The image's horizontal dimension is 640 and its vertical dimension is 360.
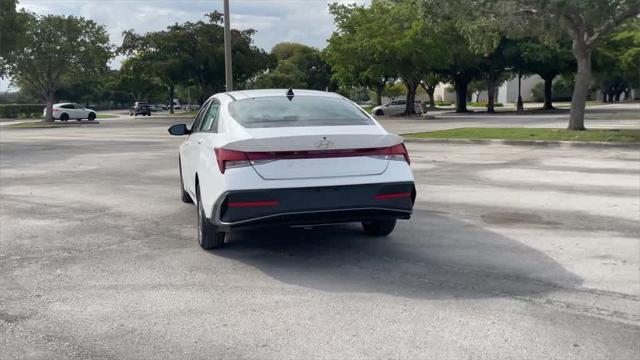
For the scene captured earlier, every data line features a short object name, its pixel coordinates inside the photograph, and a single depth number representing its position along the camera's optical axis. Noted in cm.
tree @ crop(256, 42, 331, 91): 8369
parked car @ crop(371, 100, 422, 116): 5072
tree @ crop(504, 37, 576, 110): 4856
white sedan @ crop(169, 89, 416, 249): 533
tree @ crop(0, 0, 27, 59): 2756
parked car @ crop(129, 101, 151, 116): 6989
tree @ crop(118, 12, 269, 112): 5622
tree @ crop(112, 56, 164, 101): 9244
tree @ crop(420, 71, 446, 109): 6652
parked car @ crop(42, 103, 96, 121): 5166
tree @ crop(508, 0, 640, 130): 1744
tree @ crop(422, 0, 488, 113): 2008
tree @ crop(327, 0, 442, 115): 4081
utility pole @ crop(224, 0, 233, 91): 2172
